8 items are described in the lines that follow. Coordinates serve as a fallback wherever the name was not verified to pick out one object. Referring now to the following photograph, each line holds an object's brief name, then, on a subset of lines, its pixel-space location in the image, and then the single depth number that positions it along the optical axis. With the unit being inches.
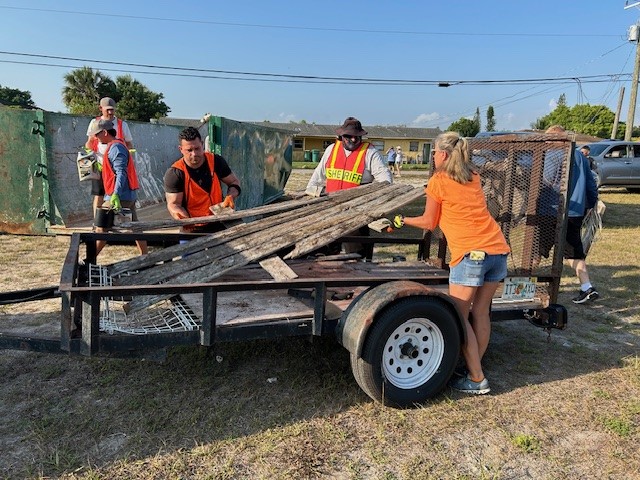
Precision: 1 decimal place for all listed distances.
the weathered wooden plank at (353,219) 145.5
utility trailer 119.3
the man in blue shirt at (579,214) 227.8
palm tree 1949.8
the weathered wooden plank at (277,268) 132.3
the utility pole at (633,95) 973.2
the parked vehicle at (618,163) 743.1
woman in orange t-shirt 138.6
